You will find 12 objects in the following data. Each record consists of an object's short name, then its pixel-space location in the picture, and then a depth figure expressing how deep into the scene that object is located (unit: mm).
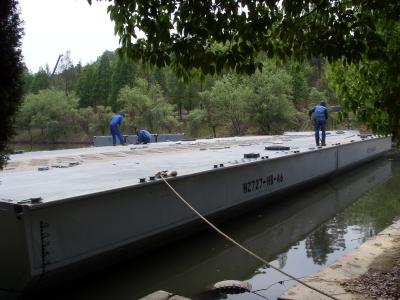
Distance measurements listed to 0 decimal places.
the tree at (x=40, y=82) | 80250
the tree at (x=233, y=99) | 41438
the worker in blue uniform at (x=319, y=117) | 16016
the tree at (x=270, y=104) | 40781
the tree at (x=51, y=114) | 60844
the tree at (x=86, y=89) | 67812
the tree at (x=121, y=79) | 61406
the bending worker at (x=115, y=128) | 18297
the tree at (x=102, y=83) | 65688
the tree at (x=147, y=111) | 47844
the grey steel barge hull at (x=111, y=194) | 5660
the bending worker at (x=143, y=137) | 17938
